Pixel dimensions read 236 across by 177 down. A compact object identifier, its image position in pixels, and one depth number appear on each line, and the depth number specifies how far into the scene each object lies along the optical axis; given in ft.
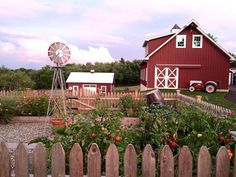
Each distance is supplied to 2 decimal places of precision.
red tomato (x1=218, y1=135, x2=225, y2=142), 12.51
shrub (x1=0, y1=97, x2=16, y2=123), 35.32
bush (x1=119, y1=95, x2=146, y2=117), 41.26
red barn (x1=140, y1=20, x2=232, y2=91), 84.02
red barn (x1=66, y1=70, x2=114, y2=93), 80.12
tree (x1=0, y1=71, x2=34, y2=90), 81.46
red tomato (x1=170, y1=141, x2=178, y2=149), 12.24
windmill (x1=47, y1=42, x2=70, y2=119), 34.30
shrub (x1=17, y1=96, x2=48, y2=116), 38.99
